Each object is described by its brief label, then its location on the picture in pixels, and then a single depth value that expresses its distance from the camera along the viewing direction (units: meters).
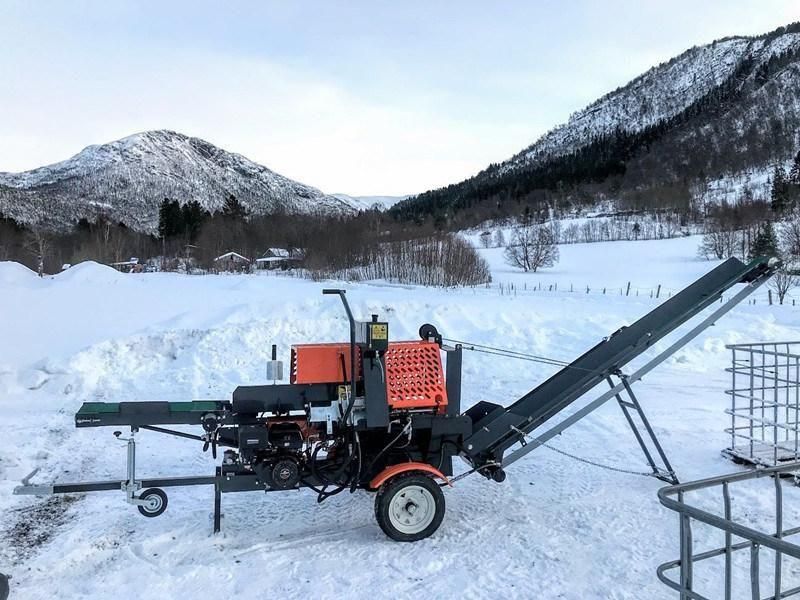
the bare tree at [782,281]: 25.64
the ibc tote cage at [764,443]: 5.49
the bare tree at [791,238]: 46.03
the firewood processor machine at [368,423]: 4.22
